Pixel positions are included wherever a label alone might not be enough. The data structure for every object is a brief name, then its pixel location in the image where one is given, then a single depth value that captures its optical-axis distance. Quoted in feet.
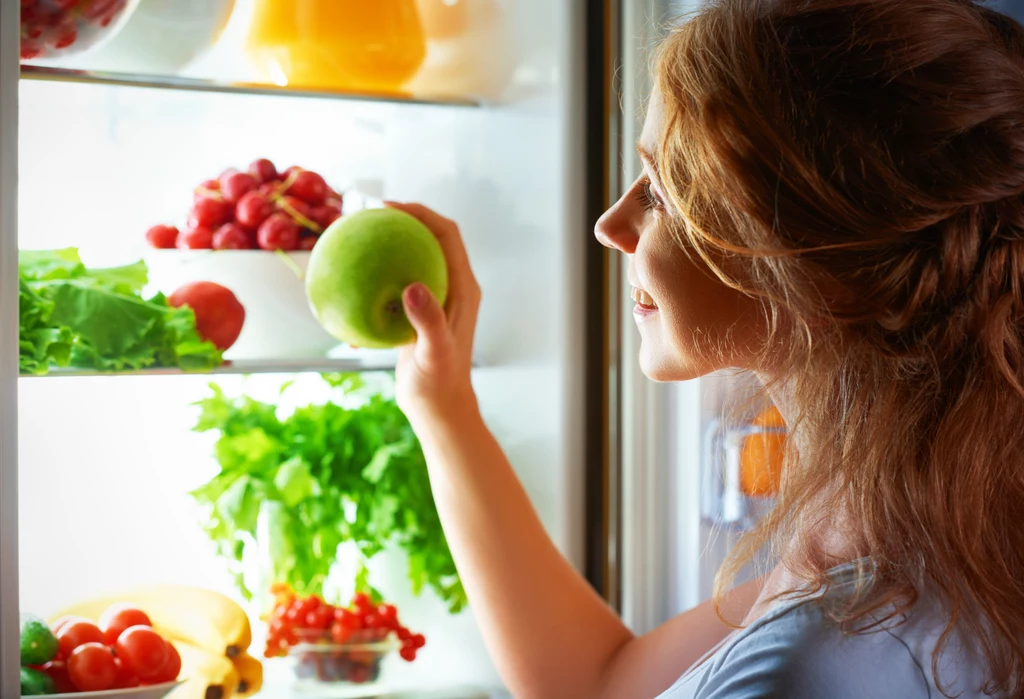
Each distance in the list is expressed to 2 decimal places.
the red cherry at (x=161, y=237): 3.76
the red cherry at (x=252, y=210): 3.78
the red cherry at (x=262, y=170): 3.87
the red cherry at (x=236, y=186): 3.82
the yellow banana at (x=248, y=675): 3.63
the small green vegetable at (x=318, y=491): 3.90
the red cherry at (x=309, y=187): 3.87
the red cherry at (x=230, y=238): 3.79
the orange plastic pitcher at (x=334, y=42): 3.67
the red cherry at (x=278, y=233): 3.79
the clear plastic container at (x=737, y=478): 3.83
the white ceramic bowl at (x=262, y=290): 3.71
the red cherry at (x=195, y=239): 3.77
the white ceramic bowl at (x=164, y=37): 3.37
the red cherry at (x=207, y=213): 3.78
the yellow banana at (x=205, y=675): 3.48
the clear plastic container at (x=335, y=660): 3.88
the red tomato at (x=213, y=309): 3.60
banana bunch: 3.52
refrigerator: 3.74
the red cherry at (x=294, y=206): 3.84
